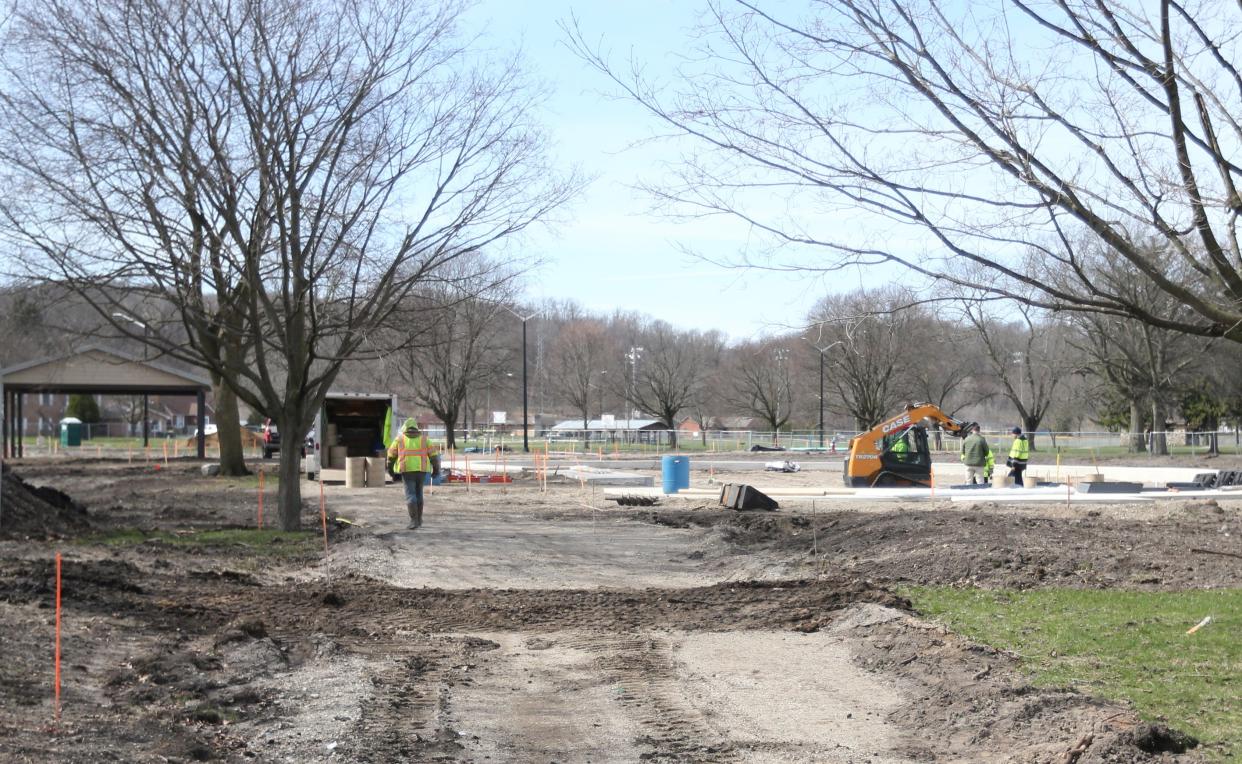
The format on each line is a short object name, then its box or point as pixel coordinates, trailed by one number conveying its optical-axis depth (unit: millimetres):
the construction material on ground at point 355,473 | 33625
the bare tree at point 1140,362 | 58625
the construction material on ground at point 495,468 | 40438
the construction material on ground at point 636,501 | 26812
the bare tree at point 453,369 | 61000
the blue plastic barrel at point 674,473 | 30156
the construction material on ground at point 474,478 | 36000
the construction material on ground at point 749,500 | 24344
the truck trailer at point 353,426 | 36125
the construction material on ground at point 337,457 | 35906
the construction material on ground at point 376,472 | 33906
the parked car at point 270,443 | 57312
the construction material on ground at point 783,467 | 45050
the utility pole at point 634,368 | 85862
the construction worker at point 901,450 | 31312
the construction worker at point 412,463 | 20141
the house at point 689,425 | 107925
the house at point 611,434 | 71500
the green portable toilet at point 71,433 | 76125
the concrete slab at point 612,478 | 34969
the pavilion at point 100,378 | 48031
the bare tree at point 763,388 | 82250
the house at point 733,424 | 97581
